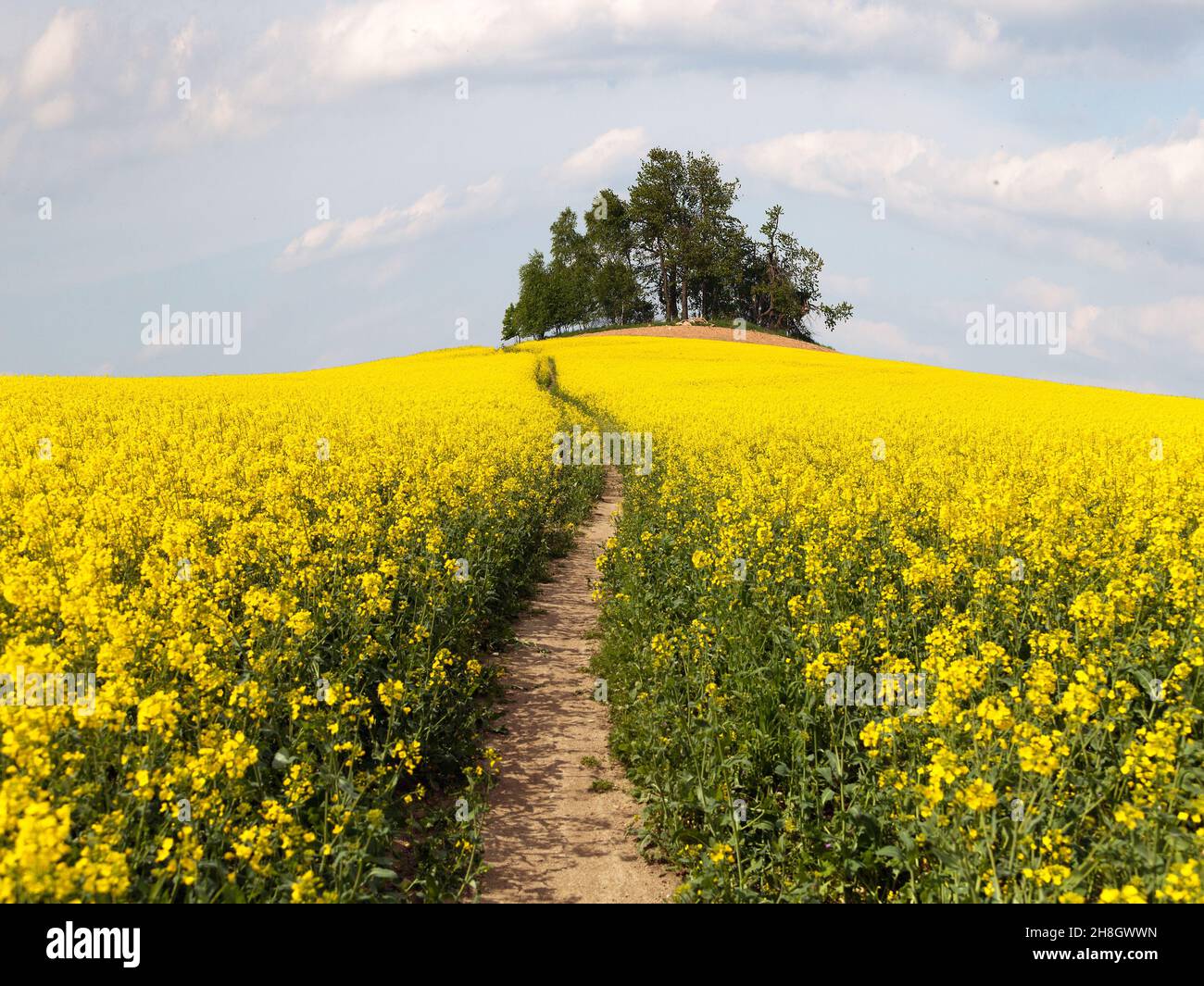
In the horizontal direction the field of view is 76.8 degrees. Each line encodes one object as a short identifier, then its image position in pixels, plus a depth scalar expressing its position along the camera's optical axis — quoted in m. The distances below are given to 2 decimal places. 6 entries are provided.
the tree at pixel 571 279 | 87.56
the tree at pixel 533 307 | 87.38
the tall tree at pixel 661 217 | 84.44
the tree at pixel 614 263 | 85.25
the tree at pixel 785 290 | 85.25
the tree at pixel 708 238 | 81.00
